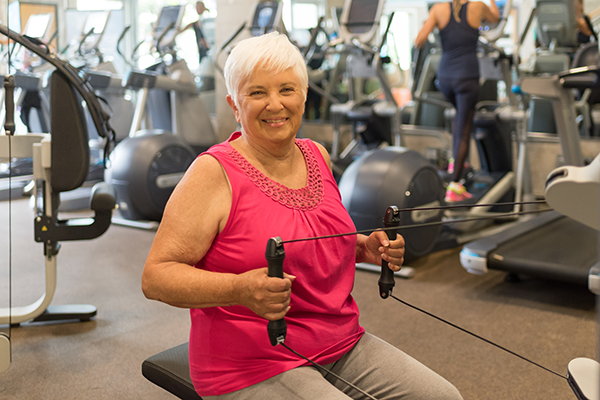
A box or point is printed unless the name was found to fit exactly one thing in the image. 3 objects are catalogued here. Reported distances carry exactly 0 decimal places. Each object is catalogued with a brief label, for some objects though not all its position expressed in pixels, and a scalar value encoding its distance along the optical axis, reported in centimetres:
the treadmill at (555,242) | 275
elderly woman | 108
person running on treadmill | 400
